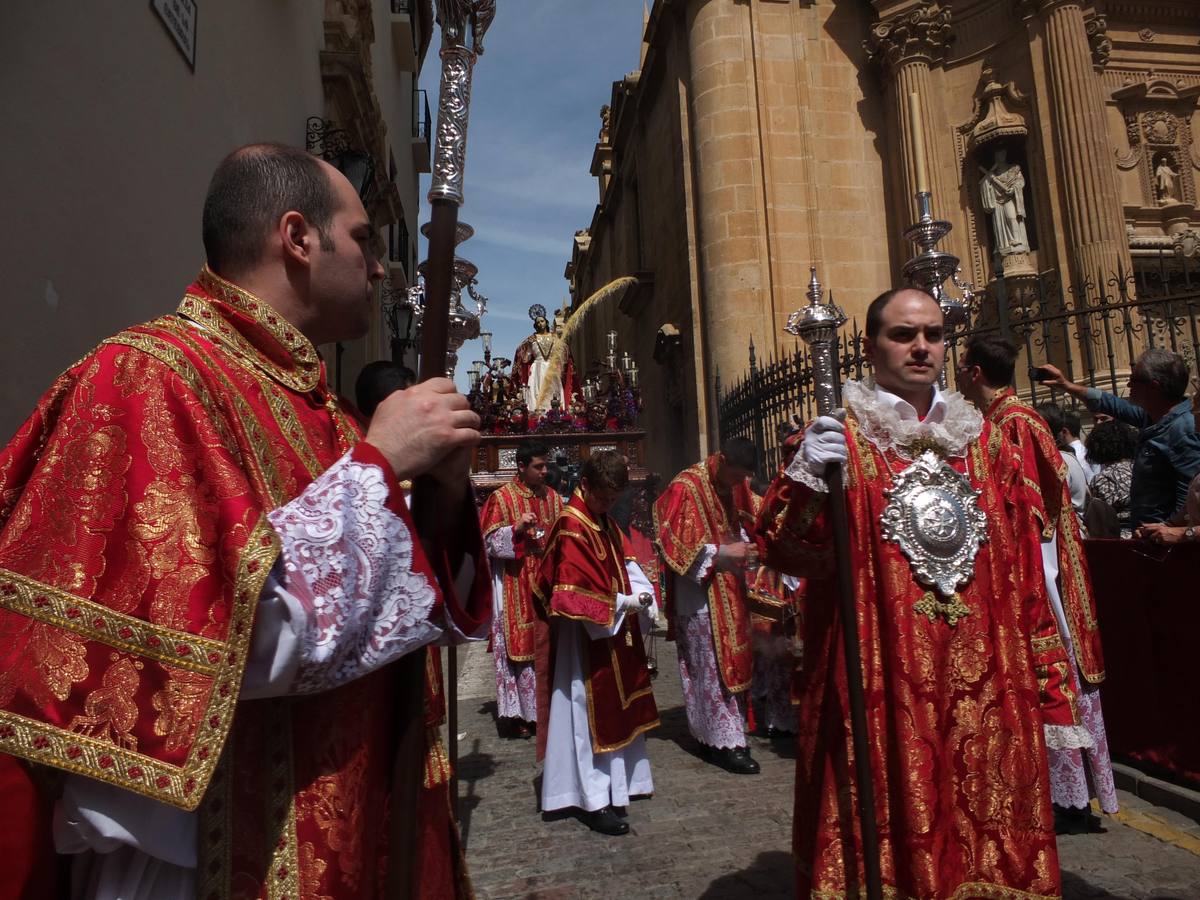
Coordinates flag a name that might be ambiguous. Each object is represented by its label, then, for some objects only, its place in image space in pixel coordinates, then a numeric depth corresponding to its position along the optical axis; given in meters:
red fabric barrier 4.36
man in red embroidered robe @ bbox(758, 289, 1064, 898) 2.37
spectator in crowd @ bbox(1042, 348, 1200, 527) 4.39
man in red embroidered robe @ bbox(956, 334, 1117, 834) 3.85
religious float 13.54
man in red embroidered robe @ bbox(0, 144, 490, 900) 1.05
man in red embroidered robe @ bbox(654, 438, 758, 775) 5.53
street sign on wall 4.52
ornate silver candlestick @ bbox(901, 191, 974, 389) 3.96
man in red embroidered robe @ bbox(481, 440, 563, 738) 6.98
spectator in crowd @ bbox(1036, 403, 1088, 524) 5.92
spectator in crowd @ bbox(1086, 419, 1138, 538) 5.55
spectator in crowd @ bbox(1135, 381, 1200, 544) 4.07
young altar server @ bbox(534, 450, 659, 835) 4.62
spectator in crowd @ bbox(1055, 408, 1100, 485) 6.84
